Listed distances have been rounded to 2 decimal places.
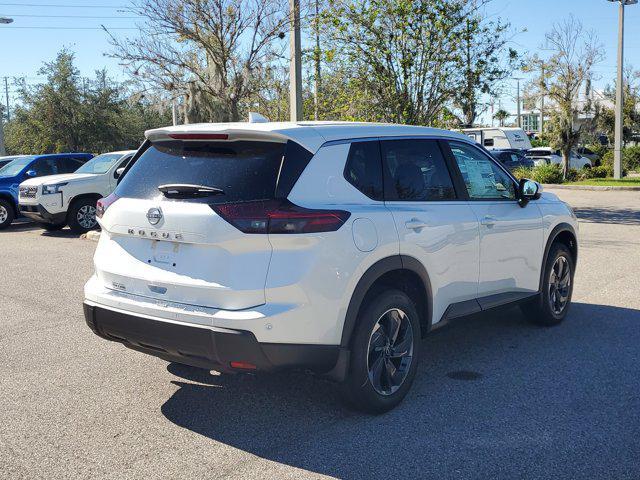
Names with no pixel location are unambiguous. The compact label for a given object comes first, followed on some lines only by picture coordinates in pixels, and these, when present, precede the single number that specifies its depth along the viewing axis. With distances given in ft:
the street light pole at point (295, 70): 42.37
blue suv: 56.39
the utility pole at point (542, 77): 96.73
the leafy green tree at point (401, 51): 50.39
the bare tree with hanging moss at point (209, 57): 44.37
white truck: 48.80
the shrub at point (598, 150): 116.06
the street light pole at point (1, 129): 83.87
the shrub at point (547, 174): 85.51
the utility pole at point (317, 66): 50.52
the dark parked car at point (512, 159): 94.38
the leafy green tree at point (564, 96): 89.15
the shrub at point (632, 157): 109.40
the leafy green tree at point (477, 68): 52.39
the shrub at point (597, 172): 93.13
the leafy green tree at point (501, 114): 183.97
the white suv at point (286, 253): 12.92
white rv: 118.01
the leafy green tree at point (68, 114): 114.52
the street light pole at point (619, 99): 84.38
